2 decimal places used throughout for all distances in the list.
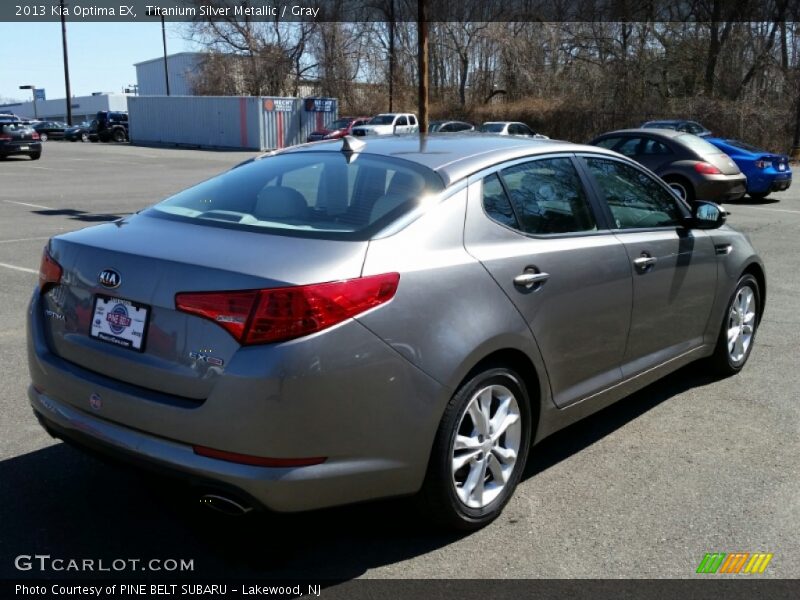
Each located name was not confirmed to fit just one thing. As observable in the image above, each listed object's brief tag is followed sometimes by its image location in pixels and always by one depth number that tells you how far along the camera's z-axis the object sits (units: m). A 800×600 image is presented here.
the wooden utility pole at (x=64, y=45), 55.36
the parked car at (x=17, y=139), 30.88
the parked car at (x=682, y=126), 25.53
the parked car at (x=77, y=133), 55.47
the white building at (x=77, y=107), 99.44
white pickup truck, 31.97
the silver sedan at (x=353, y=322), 2.75
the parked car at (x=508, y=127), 29.94
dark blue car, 17.36
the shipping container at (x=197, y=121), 43.44
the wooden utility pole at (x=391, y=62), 43.47
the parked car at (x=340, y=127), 35.16
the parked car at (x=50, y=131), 57.84
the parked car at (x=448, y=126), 30.80
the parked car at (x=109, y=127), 53.59
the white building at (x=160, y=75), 80.59
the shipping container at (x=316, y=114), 44.88
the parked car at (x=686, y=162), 14.86
